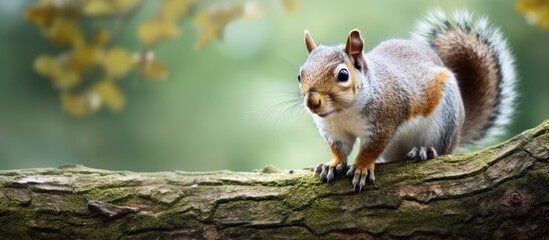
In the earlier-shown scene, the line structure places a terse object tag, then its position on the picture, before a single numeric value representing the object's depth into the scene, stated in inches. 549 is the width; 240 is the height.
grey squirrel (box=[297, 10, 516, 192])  167.3
